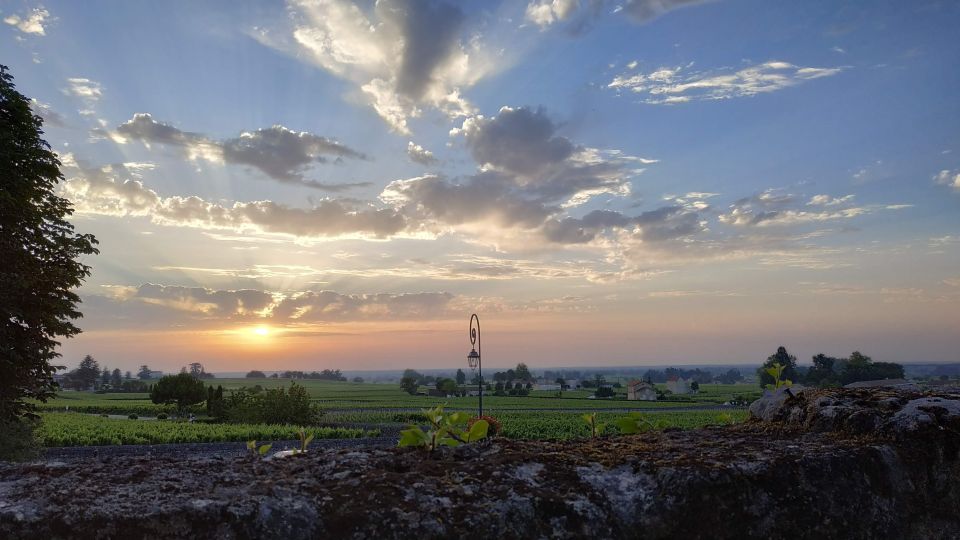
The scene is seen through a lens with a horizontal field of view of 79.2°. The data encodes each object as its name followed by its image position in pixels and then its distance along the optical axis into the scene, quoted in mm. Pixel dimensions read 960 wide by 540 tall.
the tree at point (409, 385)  150375
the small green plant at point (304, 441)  2955
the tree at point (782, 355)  113962
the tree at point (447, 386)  137250
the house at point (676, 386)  173488
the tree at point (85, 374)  192338
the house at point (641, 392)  121312
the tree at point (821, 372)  126588
